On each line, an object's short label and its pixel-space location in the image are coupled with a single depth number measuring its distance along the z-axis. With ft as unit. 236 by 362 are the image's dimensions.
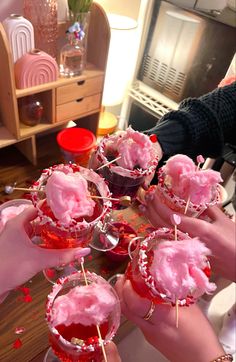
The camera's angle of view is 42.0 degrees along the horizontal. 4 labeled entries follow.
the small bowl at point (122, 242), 3.26
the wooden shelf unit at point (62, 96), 4.10
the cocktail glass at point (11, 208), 3.01
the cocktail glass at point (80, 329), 1.89
